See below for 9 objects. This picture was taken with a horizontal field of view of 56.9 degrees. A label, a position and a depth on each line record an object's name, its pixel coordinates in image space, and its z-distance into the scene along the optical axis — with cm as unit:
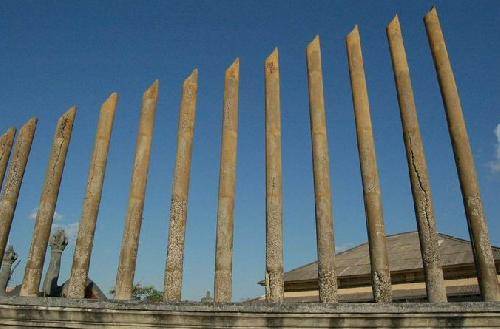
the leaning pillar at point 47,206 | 1158
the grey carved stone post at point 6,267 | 1351
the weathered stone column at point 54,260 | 1446
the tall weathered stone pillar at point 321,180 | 1042
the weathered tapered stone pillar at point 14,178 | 1286
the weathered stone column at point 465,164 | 970
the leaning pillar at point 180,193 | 1096
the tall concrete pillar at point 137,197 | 1100
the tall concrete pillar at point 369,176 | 1022
